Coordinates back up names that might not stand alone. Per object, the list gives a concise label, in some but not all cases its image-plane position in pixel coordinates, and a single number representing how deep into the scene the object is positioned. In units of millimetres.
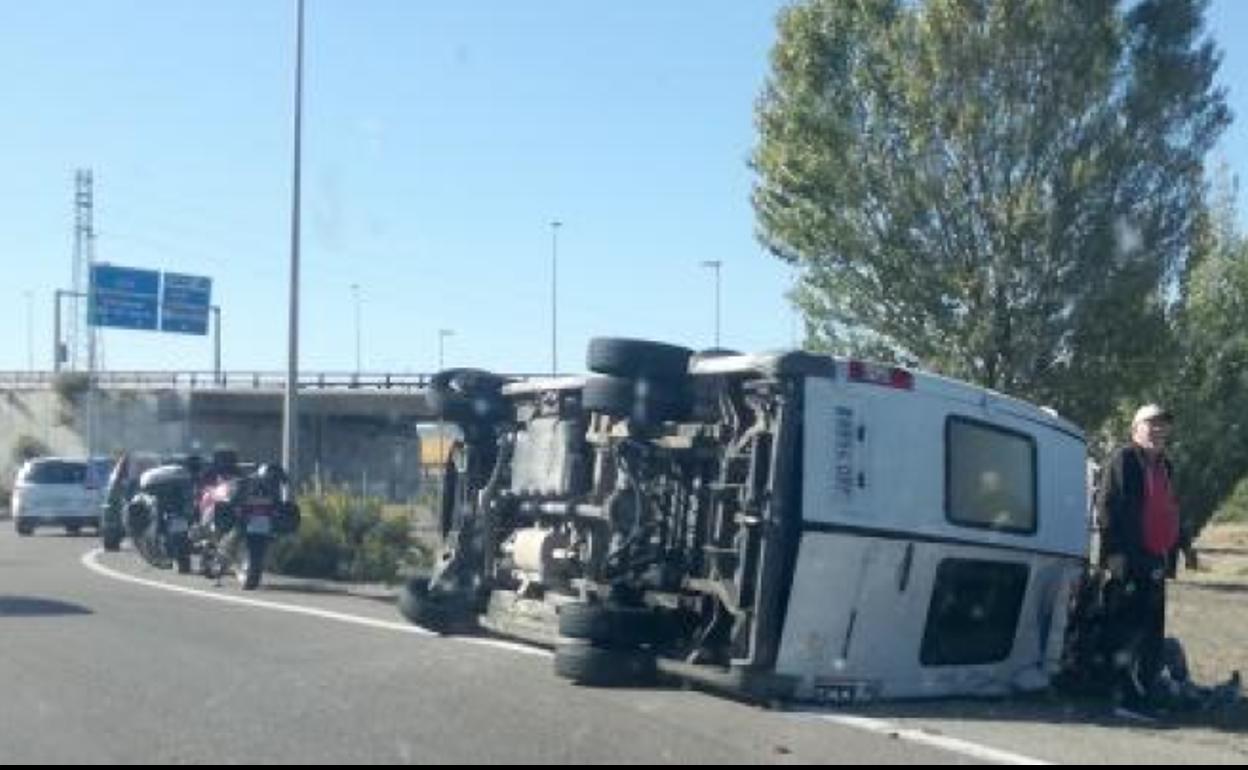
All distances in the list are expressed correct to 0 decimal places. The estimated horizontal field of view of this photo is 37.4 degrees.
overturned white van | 10055
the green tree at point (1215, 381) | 27234
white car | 36281
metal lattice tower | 72875
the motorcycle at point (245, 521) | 19391
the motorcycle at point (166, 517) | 22016
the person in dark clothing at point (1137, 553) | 10656
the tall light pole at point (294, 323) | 24891
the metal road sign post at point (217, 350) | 62325
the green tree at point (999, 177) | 22547
